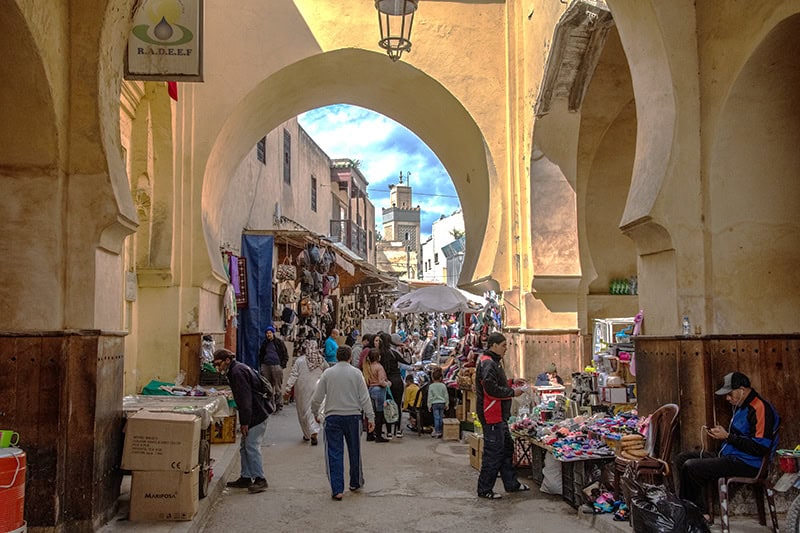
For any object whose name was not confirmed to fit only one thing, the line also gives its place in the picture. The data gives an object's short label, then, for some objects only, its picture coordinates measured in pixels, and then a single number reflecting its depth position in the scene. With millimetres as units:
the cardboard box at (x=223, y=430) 10172
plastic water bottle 6012
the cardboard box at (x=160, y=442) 5816
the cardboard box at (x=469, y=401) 11453
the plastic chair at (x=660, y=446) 5844
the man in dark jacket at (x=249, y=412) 7547
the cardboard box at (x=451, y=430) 11367
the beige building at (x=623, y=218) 5117
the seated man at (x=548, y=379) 10325
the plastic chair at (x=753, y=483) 5203
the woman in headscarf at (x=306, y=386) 10898
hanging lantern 8797
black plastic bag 4820
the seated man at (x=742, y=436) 5215
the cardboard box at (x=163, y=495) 5820
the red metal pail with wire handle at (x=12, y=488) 4207
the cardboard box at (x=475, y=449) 8805
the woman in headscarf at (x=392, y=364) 12055
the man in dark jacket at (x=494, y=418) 7414
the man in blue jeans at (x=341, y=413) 7426
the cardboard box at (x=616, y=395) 8062
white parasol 14398
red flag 9859
